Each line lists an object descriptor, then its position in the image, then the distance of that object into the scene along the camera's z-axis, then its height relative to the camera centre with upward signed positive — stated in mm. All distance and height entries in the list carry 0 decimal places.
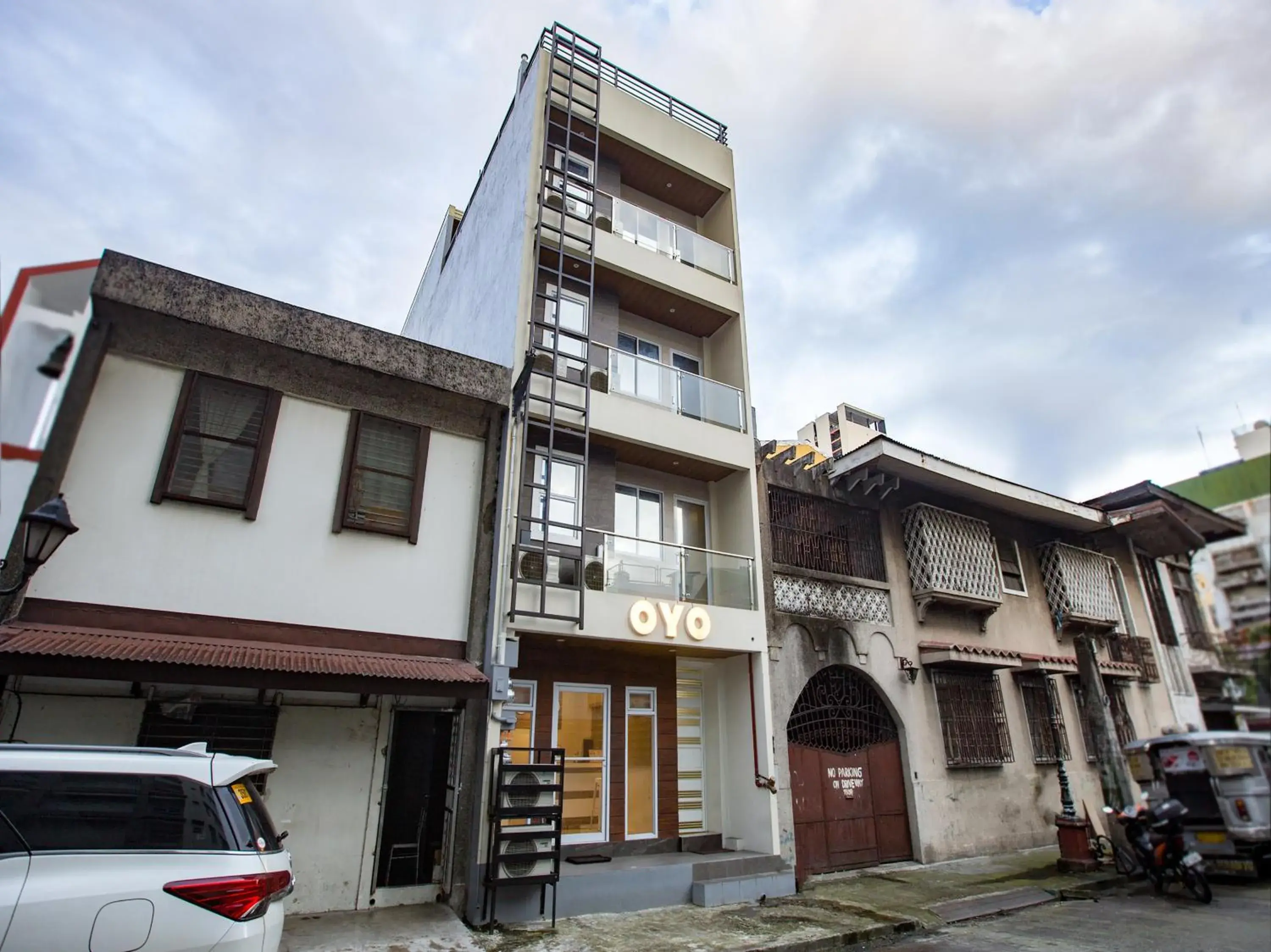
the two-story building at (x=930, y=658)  12648 +1617
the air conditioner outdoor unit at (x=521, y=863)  8102 -1421
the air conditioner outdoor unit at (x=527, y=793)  8469 -640
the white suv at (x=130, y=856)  3701 -659
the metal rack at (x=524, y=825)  8117 -1010
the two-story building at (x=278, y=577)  7465 +1919
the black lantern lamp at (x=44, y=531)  6234 +1838
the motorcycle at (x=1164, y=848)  9484 -1498
